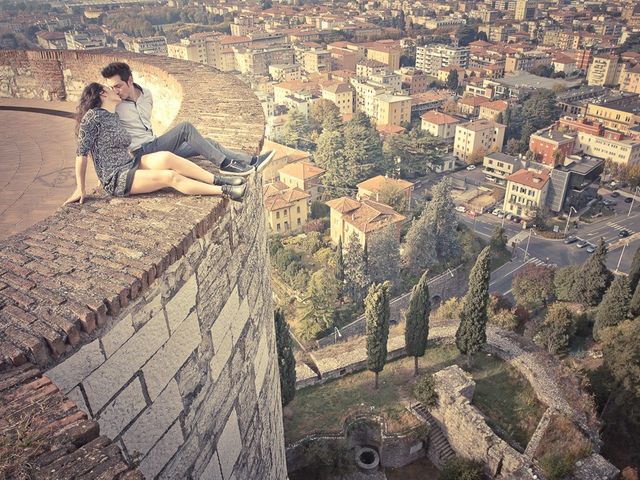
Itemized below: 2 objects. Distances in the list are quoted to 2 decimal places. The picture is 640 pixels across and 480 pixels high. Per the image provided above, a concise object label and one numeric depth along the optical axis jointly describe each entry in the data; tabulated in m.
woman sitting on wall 3.34
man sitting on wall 3.68
